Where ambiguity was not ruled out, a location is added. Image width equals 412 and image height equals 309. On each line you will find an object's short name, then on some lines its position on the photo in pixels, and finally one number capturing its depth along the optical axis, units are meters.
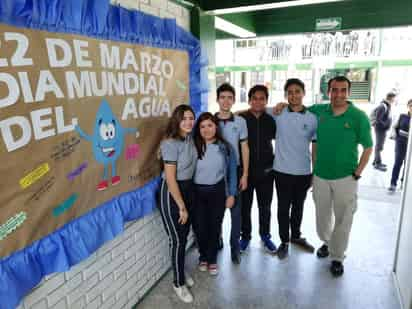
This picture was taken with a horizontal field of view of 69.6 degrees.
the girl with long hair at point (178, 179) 2.04
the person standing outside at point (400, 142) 4.34
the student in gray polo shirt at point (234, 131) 2.44
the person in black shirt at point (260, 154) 2.58
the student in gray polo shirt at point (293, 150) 2.51
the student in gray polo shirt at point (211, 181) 2.27
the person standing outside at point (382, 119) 5.23
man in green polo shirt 2.33
